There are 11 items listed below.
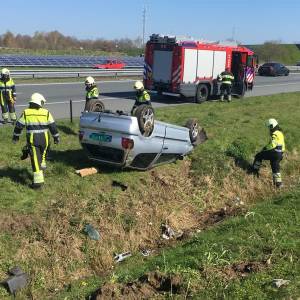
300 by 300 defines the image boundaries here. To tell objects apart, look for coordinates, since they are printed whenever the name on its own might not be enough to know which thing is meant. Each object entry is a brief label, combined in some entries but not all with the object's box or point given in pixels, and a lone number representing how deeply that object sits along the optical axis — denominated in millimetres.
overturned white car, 6854
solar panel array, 29697
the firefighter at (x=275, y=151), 8725
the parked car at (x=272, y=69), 34008
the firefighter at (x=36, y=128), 6402
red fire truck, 15517
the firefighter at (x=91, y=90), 9578
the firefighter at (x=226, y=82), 16318
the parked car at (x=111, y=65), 33436
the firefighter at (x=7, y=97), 10430
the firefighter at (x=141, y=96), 9618
